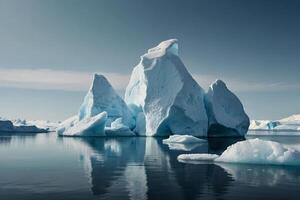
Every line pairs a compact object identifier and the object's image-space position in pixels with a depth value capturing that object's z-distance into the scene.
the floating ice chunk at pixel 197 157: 18.80
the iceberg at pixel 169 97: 47.97
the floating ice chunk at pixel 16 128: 71.62
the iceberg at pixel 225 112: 49.22
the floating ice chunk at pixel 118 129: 50.47
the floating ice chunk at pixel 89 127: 45.47
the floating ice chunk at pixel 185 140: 35.62
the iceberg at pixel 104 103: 52.66
